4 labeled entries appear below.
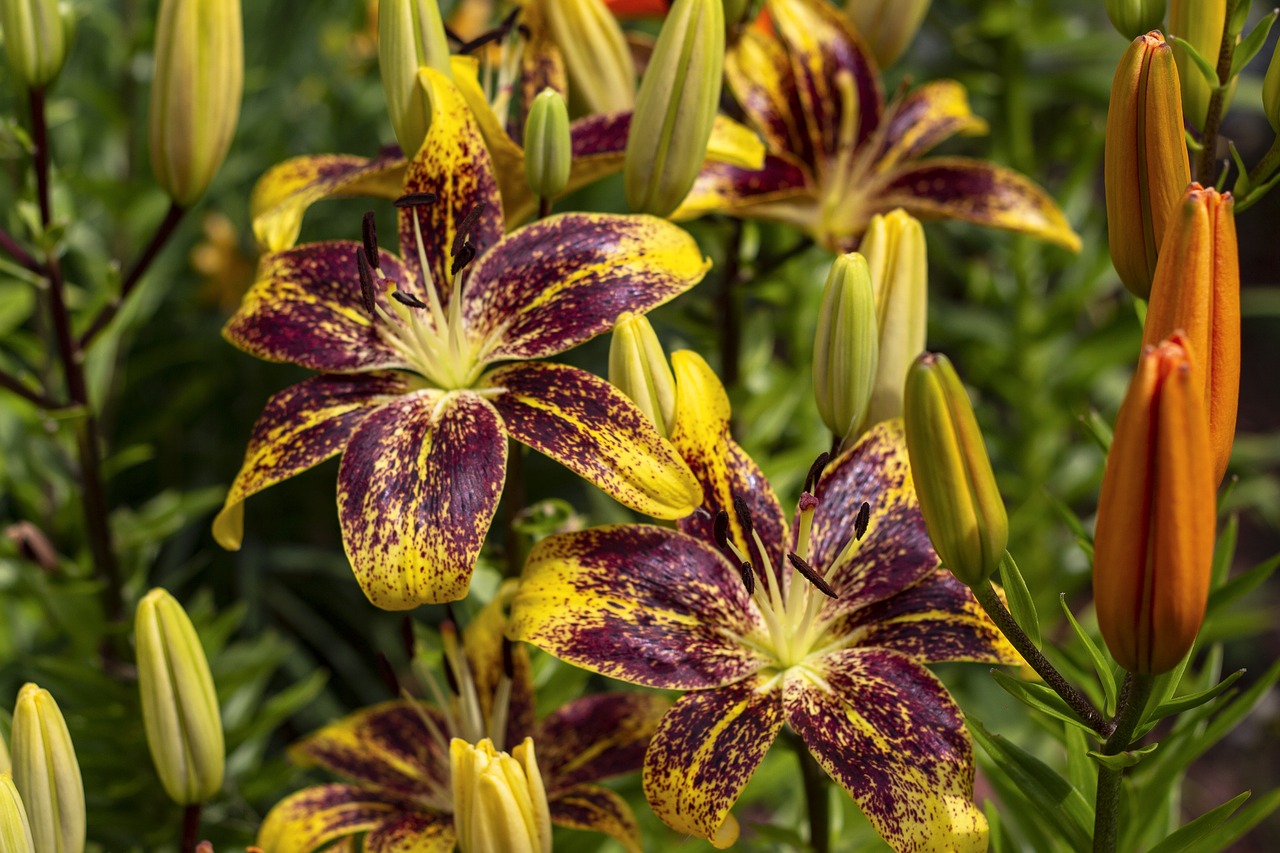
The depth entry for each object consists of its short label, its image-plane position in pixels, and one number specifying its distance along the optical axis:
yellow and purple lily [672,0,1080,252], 1.15
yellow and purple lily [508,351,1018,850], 1.01
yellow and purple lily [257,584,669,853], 1.07
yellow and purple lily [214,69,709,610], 1.02
